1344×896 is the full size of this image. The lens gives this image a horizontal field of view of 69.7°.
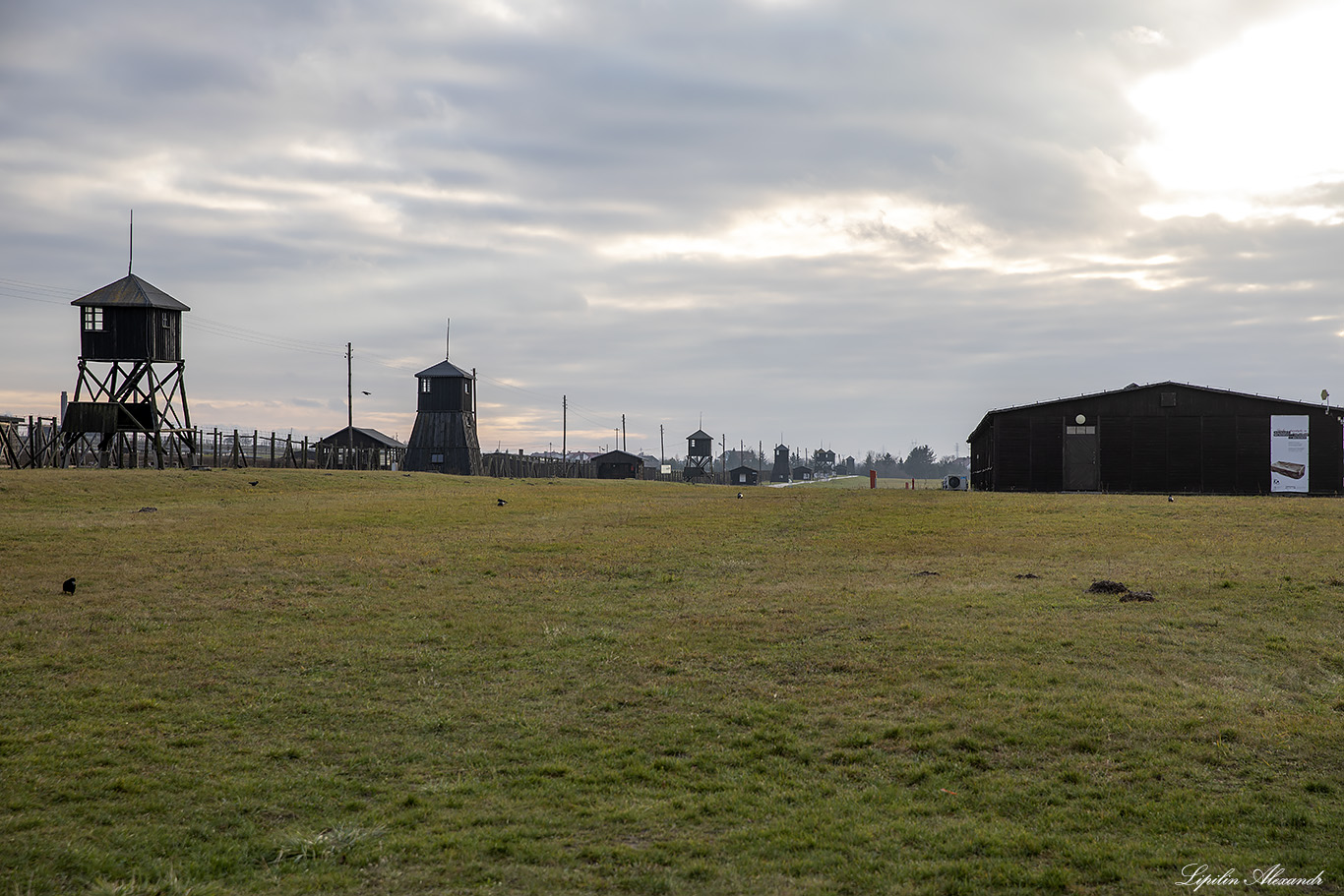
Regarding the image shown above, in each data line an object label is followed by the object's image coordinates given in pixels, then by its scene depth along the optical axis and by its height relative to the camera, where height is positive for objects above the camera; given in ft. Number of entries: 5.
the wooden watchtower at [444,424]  300.20 +12.72
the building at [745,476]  496.23 -6.64
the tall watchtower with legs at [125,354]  177.78 +20.83
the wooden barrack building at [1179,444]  189.06 +3.64
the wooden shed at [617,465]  416.05 -0.71
